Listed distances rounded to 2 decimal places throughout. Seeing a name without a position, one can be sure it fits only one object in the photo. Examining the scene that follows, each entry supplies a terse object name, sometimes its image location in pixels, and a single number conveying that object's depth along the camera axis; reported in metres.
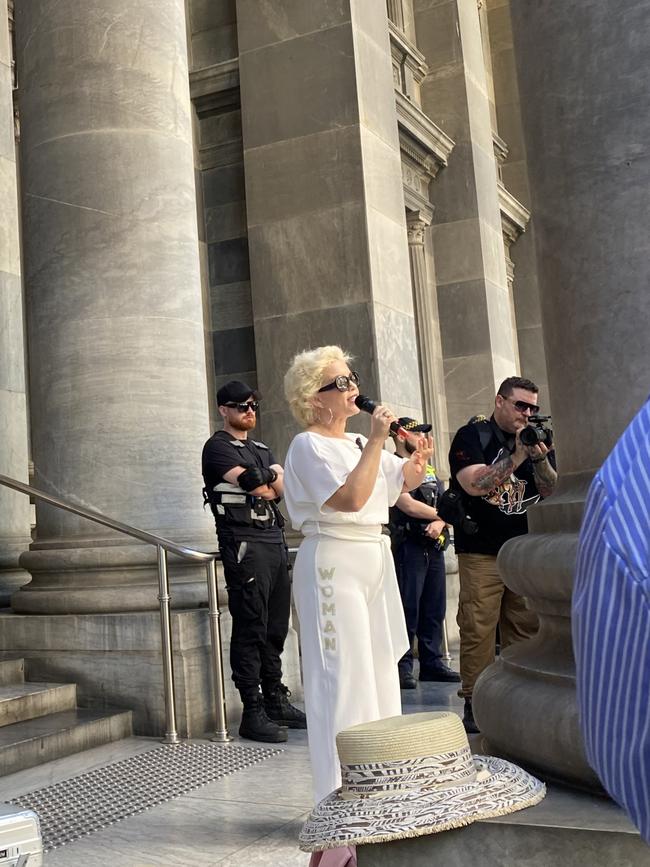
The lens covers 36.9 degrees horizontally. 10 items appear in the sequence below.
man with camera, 5.71
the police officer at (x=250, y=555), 6.09
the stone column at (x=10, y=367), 8.05
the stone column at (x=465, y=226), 15.20
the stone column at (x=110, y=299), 6.91
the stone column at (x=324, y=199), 10.59
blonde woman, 3.79
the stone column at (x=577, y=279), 2.98
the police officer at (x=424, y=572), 8.17
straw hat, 2.27
